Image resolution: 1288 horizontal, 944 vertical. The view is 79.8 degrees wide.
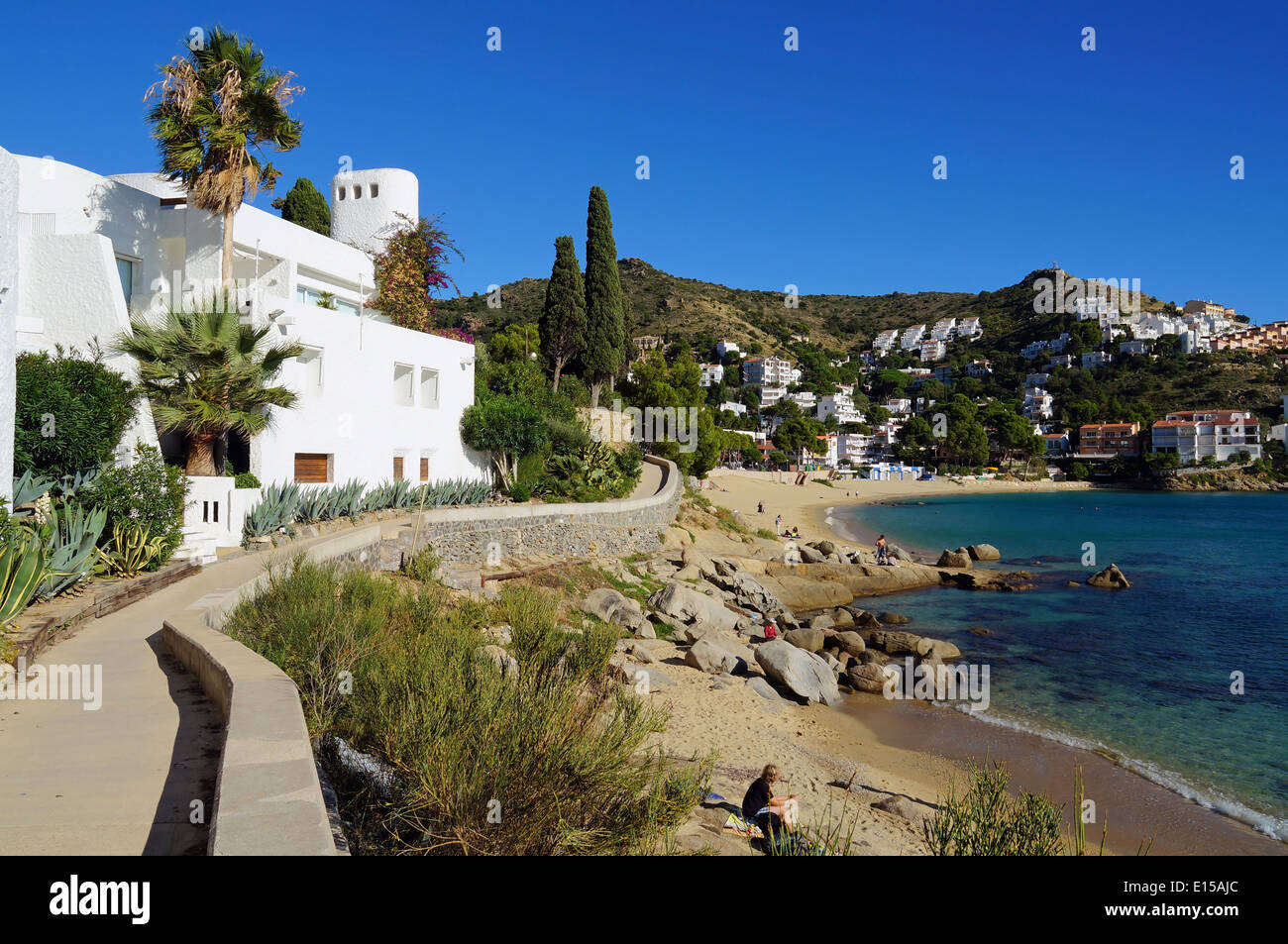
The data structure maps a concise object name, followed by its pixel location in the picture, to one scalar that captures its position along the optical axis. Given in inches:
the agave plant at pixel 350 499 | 737.0
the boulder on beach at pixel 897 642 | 792.3
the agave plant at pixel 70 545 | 366.9
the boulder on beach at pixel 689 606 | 792.9
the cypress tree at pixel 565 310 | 1541.6
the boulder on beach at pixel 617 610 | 722.2
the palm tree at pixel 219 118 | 630.5
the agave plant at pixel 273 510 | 608.7
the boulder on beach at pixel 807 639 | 781.9
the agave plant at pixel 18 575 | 295.1
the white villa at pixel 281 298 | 546.3
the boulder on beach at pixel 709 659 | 636.7
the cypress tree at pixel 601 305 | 1589.6
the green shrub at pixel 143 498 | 467.2
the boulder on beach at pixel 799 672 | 620.7
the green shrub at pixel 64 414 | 463.8
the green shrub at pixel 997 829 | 228.2
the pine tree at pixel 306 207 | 1273.4
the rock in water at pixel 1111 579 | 1261.1
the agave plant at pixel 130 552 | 443.8
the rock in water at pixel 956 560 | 1393.9
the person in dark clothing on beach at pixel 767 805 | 299.7
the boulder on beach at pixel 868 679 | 663.8
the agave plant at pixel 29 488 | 410.6
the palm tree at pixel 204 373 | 559.8
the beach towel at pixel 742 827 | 295.3
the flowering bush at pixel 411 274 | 1048.8
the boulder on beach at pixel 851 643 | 783.1
